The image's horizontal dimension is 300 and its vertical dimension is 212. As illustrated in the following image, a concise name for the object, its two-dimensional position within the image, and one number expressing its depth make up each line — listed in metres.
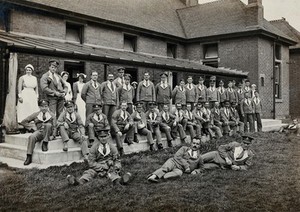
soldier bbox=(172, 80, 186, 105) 10.98
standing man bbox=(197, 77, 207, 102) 12.02
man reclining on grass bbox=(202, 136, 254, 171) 7.25
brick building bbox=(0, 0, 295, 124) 12.65
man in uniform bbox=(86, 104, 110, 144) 7.75
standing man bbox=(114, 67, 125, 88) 9.54
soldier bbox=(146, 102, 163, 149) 9.41
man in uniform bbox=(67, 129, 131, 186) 6.26
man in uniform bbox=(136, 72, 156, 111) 10.05
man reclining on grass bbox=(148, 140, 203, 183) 6.49
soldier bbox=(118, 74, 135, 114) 9.47
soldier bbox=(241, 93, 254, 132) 12.65
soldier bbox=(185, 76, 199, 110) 11.29
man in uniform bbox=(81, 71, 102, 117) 8.64
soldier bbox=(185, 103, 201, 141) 10.26
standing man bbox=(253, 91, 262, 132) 12.88
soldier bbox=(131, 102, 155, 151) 9.12
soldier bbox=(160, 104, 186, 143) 9.65
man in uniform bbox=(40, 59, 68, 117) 8.05
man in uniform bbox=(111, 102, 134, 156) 8.32
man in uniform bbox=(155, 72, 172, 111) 10.46
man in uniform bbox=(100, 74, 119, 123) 8.88
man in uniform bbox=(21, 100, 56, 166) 7.32
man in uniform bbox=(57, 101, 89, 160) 7.64
